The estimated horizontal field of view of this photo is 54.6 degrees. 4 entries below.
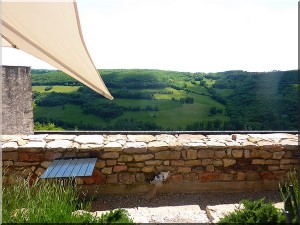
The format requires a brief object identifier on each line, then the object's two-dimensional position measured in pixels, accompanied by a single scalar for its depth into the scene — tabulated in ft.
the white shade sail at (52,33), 7.83
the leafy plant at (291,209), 7.13
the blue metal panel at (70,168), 12.04
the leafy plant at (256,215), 7.95
